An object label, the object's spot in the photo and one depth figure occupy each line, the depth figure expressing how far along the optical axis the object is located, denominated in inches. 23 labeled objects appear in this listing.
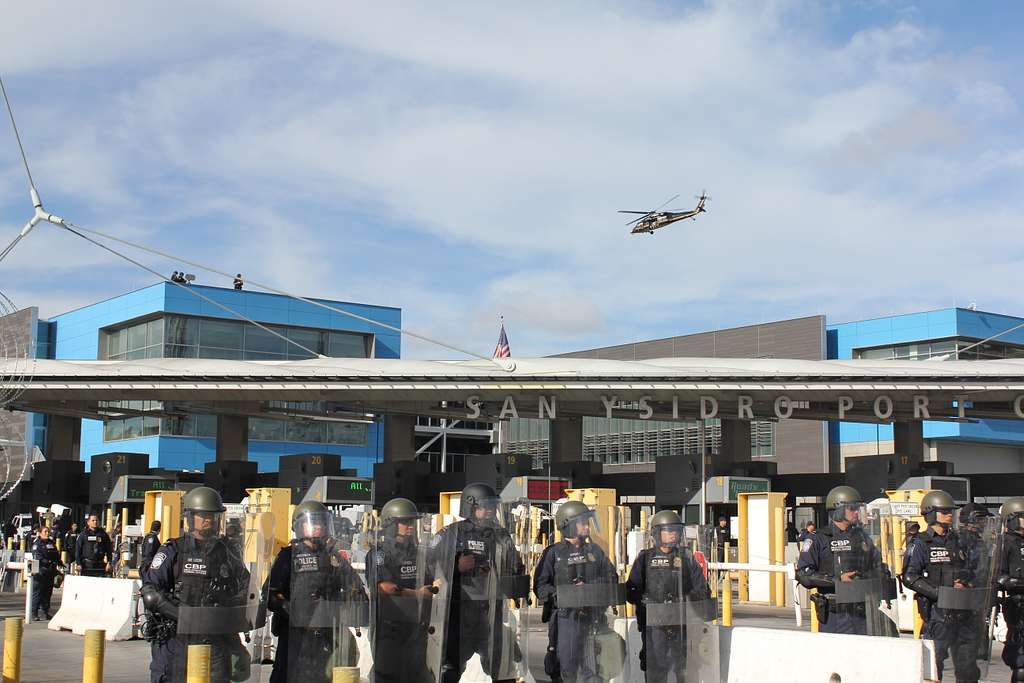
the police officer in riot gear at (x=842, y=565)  438.0
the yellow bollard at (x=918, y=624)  680.4
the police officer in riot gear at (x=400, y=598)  395.9
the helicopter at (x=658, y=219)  1985.7
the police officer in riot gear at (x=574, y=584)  421.4
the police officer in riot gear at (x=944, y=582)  449.1
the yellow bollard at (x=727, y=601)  600.2
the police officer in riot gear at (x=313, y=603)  371.2
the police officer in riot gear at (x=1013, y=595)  451.2
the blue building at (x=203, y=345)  2385.6
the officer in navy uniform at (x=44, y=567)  802.2
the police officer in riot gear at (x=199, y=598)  364.8
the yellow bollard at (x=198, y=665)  310.3
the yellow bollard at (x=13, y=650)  364.2
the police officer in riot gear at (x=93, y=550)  839.1
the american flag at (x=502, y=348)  1707.7
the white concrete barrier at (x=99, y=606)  693.9
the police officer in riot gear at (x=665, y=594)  414.9
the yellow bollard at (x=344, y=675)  277.1
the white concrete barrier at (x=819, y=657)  378.0
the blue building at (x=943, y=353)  2456.9
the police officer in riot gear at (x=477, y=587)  423.8
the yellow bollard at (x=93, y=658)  341.7
